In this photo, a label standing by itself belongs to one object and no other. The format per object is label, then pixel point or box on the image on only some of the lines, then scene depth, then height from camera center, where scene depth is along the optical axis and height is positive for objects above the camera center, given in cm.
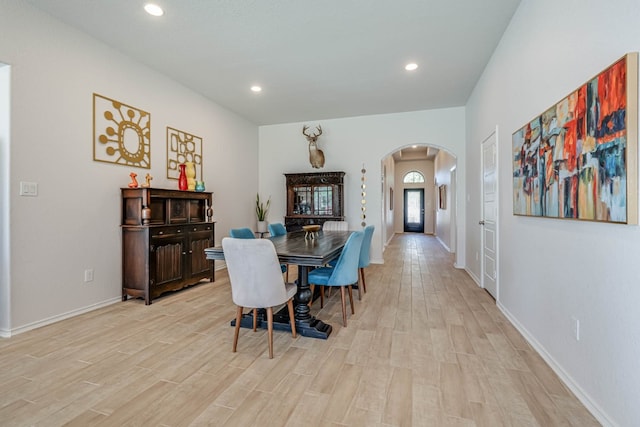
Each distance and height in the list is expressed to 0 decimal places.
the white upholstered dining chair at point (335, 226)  482 -18
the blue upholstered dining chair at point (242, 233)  340 -21
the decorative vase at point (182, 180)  410 +49
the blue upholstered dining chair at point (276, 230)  422 -21
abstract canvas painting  135 +34
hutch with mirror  586 +33
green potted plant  629 +7
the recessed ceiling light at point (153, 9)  270 +189
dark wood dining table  239 -38
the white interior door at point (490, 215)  345 -2
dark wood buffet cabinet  347 -32
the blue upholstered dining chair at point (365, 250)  364 -45
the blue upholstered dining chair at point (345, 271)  282 -53
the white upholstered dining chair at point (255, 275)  216 -44
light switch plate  268 +26
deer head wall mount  595 +122
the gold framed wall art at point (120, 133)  330 +98
